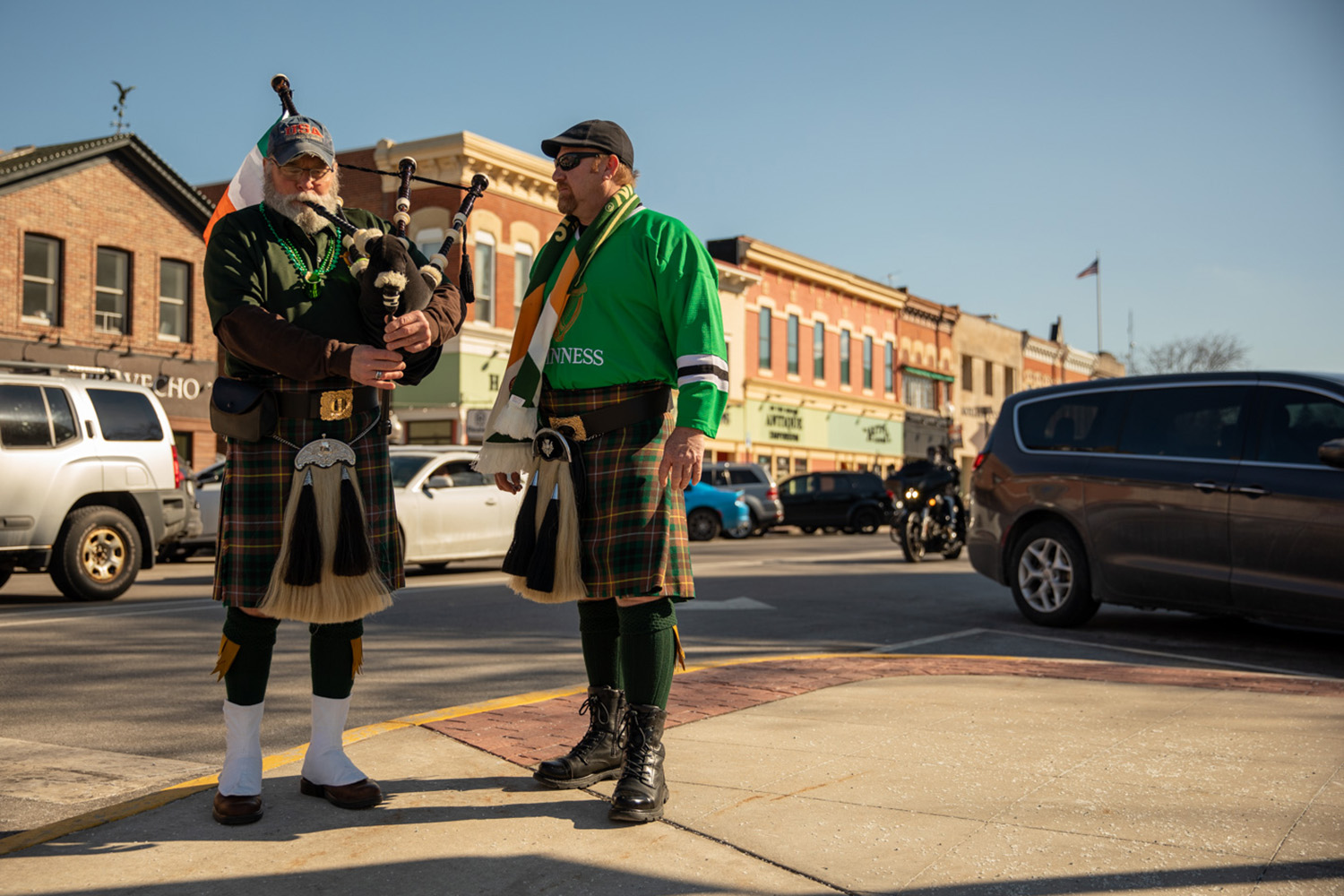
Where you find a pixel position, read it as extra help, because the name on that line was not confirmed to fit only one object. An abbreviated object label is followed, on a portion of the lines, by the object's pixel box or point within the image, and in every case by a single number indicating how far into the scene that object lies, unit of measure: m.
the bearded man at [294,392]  3.36
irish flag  3.76
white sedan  13.47
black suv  29.88
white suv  10.39
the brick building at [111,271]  23.67
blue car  26.14
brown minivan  7.11
